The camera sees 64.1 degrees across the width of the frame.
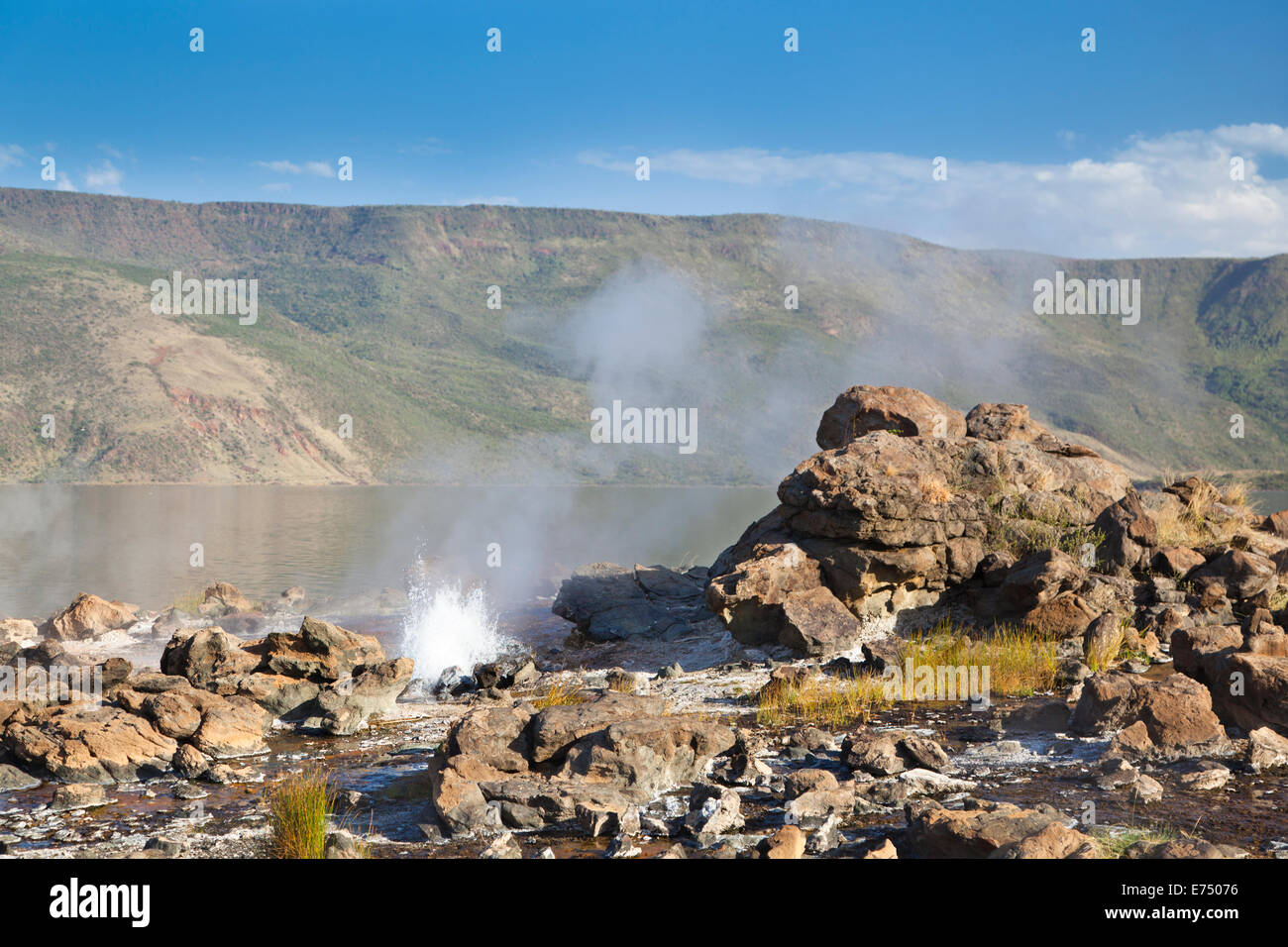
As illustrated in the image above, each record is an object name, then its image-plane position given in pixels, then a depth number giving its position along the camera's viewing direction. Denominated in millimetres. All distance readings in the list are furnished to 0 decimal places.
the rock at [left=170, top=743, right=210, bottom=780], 9438
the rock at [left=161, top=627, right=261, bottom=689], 12999
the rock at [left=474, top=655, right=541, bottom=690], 14078
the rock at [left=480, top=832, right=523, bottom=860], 6980
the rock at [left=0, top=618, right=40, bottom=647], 19094
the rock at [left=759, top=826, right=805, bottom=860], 6657
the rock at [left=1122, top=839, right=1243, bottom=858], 6070
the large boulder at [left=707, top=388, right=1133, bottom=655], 14508
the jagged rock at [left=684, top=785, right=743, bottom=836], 7354
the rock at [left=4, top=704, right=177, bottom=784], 9391
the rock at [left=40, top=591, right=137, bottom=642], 19938
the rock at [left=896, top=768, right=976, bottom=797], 8227
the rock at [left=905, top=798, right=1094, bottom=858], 6414
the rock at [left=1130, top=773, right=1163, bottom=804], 7820
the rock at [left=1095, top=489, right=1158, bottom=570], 15055
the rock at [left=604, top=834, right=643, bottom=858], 7013
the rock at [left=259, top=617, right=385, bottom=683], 12992
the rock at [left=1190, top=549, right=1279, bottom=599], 14297
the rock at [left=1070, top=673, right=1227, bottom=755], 8922
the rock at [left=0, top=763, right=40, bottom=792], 9258
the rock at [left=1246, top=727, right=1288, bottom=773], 8461
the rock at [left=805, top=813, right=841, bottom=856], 6945
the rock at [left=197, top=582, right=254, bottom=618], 22344
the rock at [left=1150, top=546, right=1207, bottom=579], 14828
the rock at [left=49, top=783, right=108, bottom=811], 8625
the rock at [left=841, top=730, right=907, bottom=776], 8672
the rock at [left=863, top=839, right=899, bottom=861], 6469
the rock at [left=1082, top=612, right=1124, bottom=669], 12609
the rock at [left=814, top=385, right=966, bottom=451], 17969
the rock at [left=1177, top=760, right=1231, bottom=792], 8055
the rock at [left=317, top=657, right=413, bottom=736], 11758
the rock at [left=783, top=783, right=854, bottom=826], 7688
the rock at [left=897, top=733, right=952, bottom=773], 8711
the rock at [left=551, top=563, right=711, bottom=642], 17016
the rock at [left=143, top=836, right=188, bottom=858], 7180
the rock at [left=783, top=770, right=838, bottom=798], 8047
